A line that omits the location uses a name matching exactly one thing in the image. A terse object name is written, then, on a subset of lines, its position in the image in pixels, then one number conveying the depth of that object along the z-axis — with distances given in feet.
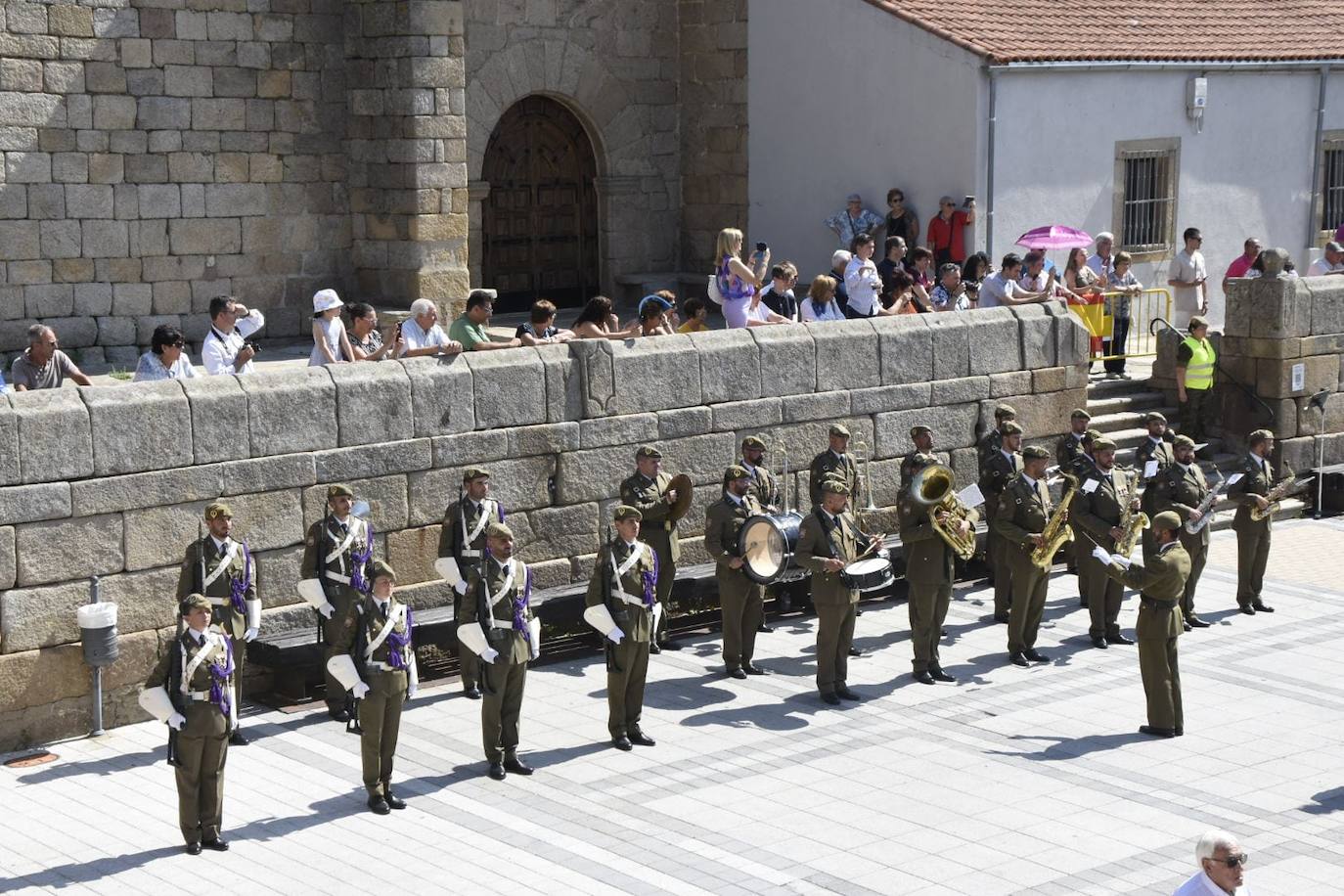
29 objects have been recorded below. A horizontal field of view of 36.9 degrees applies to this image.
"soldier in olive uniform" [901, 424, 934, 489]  50.49
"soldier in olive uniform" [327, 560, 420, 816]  37.11
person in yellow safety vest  64.18
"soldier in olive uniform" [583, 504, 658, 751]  41.16
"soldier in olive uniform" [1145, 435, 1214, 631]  51.29
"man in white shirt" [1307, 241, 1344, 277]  69.87
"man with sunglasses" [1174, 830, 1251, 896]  27.53
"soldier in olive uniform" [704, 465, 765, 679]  46.62
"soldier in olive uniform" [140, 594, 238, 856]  35.19
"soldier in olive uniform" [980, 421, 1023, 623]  51.06
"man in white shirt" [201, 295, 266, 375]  45.83
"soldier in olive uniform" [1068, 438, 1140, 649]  49.26
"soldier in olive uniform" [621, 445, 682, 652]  47.37
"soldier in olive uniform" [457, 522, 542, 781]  39.40
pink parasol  68.08
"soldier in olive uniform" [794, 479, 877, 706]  44.80
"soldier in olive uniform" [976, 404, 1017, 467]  51.75
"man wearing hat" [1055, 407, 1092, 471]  52.70
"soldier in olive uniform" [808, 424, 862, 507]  49.83
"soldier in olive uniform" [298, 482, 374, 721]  42.09
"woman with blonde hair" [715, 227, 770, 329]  55.31
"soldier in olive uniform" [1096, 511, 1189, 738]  42.22
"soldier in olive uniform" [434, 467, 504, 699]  44.27
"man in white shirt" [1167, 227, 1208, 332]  71.92
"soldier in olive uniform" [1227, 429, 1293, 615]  53.16
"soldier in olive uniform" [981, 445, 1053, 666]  48.24
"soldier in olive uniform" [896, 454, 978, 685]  46.70
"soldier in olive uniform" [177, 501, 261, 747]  40.68
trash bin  40.52
